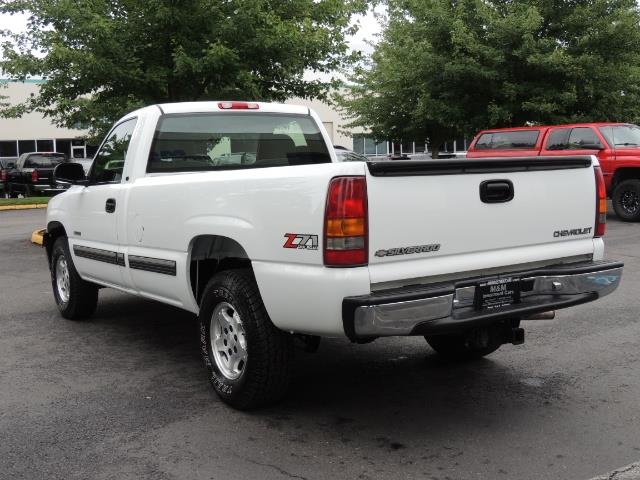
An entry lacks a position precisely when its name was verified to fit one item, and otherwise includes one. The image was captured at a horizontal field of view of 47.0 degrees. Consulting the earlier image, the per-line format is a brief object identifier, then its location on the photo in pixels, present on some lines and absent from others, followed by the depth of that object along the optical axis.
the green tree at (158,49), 10.77
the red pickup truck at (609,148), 14.57
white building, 39.97
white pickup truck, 3.65
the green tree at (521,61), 18.19
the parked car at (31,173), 25.48
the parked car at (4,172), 26.16
